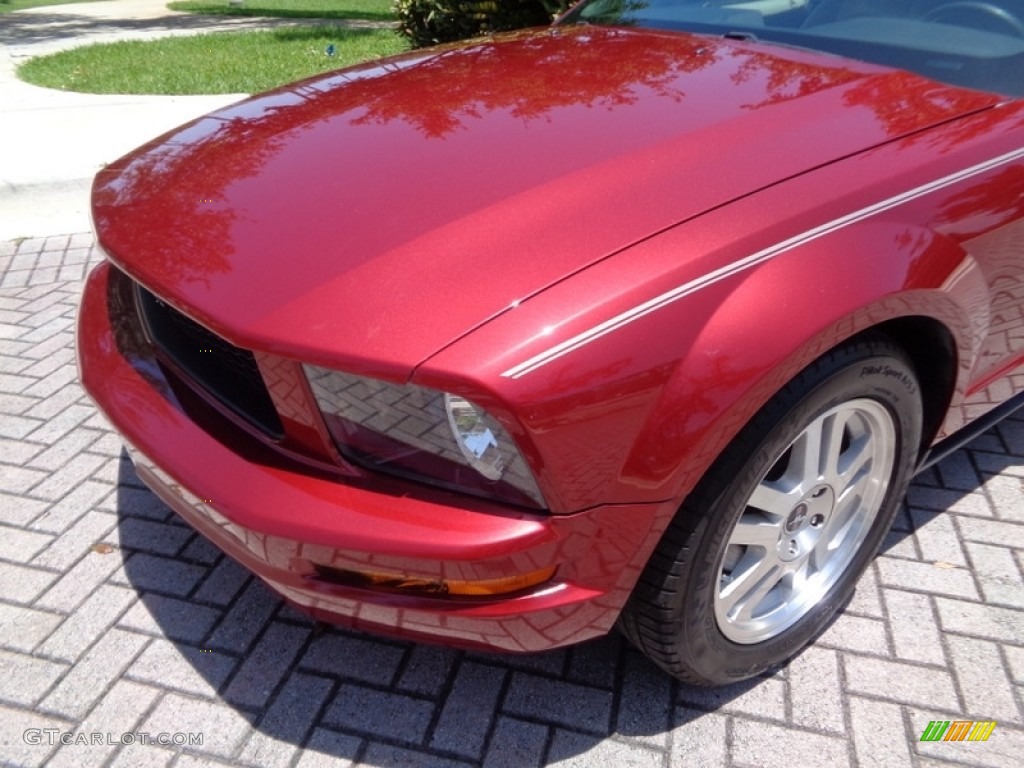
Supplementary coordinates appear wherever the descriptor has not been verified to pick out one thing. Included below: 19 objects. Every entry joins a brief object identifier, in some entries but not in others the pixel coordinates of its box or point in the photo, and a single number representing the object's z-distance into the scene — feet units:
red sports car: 5.05
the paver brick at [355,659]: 7.08
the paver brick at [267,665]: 6.91
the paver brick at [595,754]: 6.39
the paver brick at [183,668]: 6.99
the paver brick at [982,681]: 6.69
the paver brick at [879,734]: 6.36
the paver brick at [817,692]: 6.64
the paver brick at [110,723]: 6.42
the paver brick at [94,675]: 6.81
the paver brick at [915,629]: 7.19
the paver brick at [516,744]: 6.41
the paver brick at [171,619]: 7.47
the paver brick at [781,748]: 6.35
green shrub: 22.13
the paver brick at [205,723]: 6.50
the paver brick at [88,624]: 7.30
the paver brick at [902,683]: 6.79
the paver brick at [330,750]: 6.40
